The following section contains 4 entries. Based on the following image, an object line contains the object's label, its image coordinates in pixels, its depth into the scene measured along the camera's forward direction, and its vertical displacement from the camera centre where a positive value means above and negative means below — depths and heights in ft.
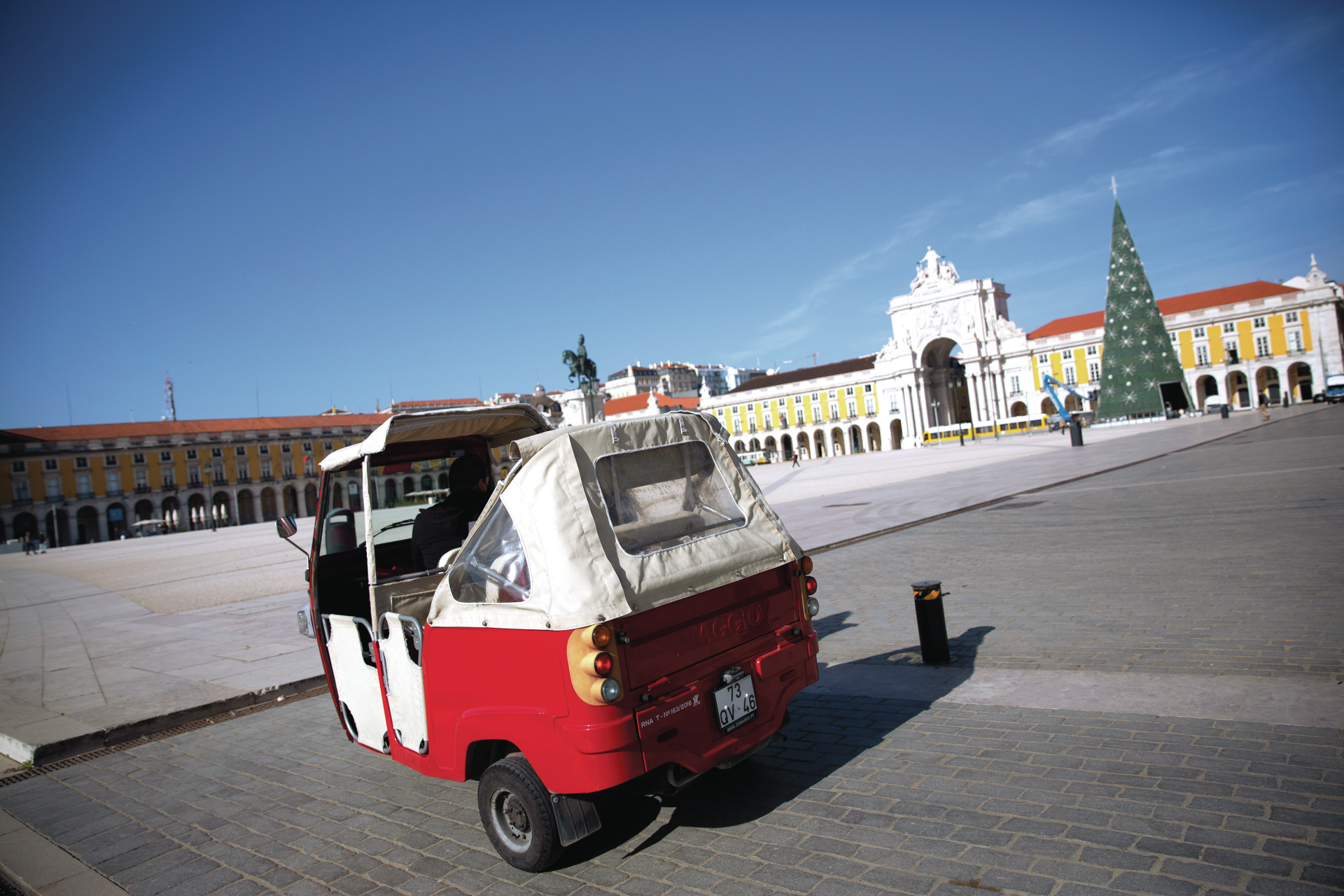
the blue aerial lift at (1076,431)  102.17 -3.61
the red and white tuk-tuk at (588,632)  9.18 -2.17
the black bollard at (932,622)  16.65 -4.31
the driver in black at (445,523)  13.17 -0.61
